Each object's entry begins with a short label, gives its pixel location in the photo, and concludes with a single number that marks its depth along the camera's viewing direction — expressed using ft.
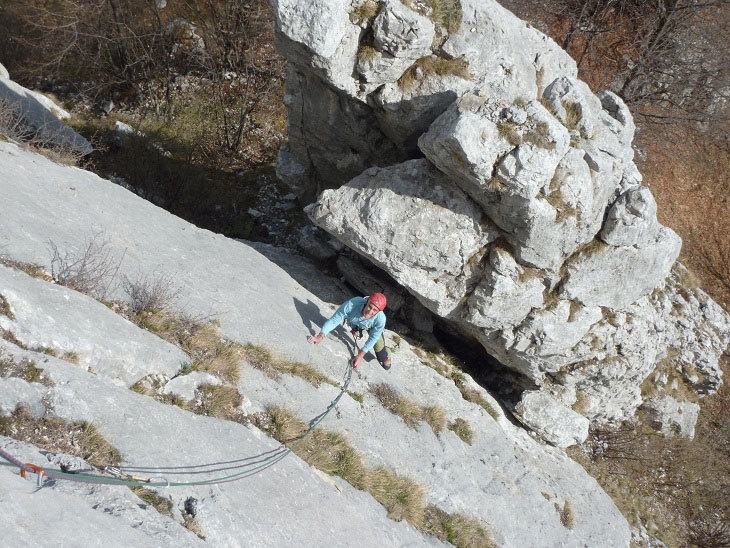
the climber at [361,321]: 35.29
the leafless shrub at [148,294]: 30.32
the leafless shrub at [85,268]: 28.71
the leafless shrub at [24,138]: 40.04
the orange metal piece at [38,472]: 19.16
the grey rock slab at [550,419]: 44.34
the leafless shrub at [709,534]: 48.93
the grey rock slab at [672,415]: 52.26
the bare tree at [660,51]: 76.59
